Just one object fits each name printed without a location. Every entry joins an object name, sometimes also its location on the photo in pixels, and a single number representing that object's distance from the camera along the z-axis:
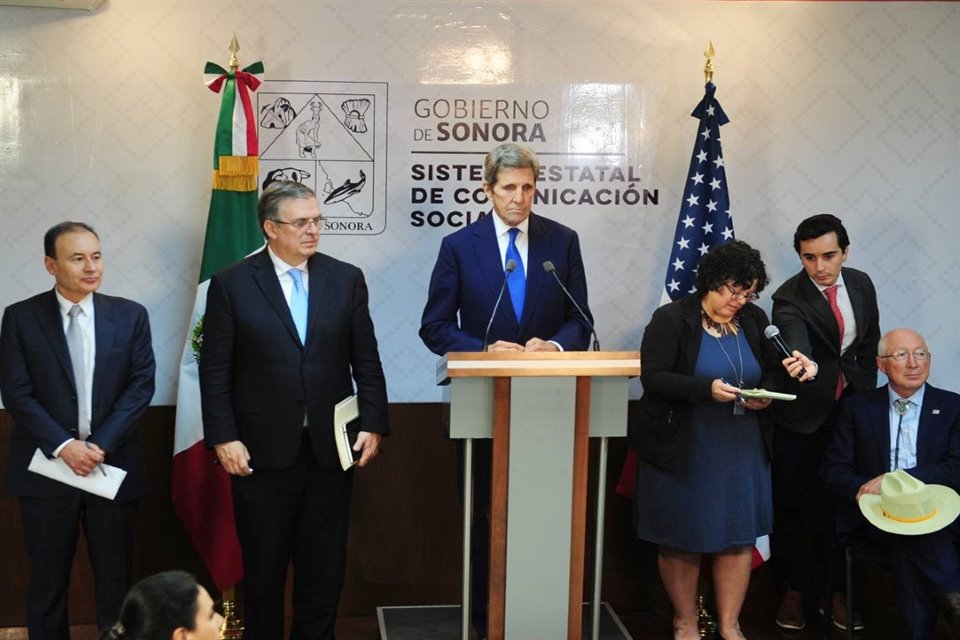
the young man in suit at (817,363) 5.05
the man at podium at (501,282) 4.62
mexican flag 5.11
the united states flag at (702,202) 5.44
